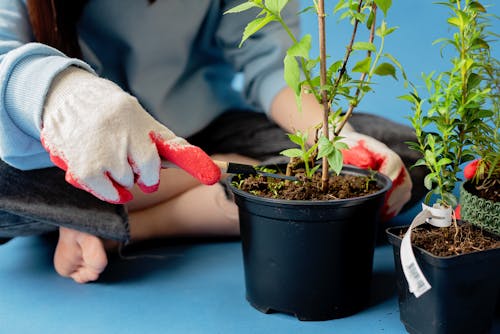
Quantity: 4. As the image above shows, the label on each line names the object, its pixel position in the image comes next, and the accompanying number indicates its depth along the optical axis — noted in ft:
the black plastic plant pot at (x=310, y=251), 4.35
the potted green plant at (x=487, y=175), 4.40
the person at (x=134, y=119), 4.33
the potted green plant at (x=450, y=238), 4.17
